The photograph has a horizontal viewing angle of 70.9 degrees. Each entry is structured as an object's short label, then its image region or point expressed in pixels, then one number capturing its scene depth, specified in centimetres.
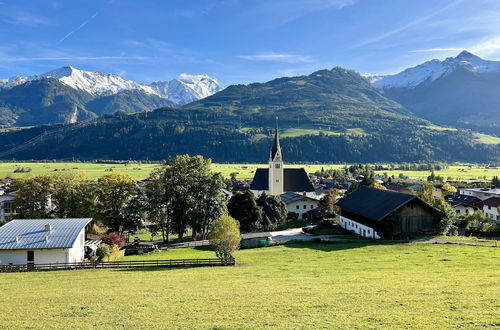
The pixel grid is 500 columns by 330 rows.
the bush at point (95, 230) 5864
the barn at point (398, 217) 4934
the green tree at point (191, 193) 5394
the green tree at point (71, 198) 5453
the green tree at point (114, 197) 5375
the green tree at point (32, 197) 5462
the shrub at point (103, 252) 4209
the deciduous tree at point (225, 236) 3838
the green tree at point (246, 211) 6119
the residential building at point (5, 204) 8456
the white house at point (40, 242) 3728
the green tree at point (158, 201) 5391
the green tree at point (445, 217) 5031
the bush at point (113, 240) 4835
